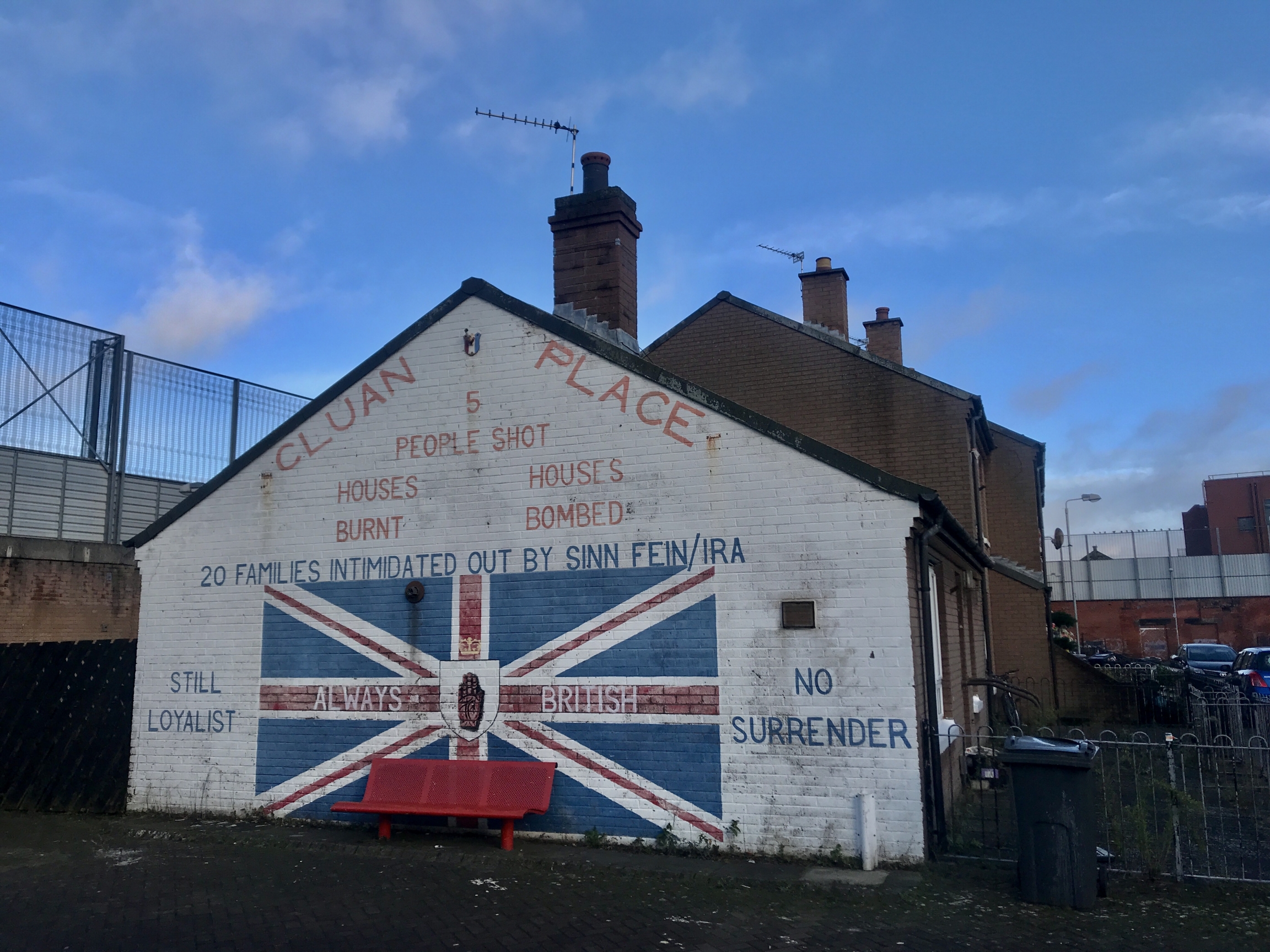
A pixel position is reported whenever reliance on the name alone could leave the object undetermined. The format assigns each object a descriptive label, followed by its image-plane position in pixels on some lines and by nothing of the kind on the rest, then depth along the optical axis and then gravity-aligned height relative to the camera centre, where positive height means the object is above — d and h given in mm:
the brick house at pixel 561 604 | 8562 +493
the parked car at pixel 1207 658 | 28891 -289
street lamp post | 35281 +4013
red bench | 9148 -1294
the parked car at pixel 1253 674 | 18952 -575
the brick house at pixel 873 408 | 17016 +4374
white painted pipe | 8086 -1485
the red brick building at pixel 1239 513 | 60469 +8582
